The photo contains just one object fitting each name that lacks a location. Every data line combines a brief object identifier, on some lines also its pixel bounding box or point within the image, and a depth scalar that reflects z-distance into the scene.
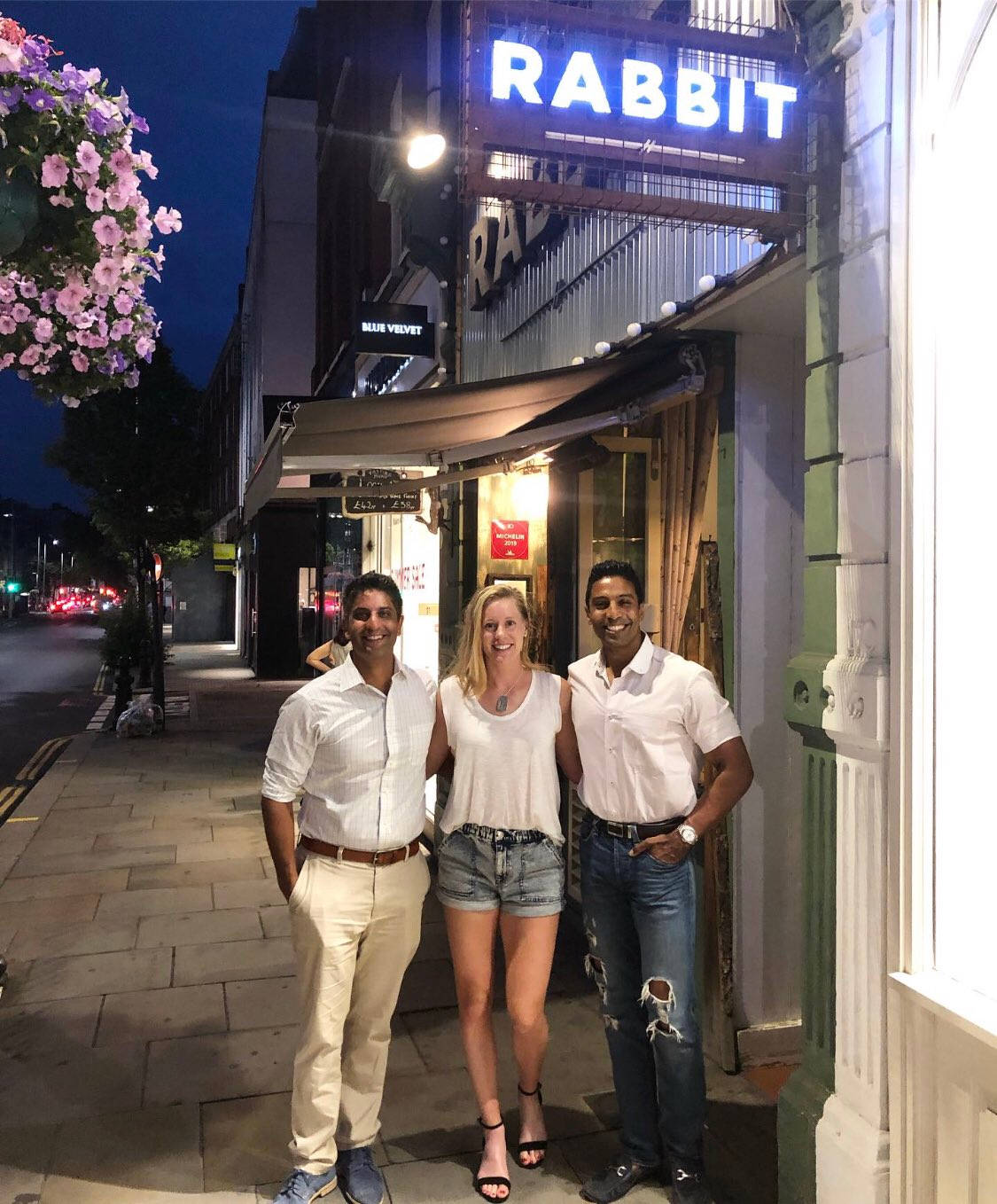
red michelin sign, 7.49
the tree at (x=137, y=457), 24.38
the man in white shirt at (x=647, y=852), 3.30
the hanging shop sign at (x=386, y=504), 8.71
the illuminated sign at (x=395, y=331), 9.01
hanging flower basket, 3.21
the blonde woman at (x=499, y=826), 3.39
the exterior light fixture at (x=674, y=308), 4.65
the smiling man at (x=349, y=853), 3.30
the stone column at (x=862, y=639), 3.01
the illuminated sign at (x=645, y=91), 3.13
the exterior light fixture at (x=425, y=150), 5.35
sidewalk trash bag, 14.48
